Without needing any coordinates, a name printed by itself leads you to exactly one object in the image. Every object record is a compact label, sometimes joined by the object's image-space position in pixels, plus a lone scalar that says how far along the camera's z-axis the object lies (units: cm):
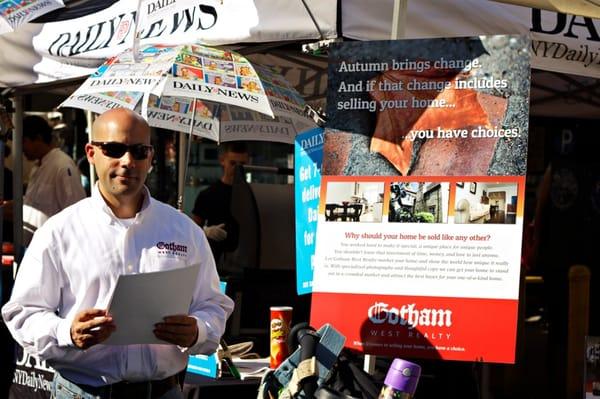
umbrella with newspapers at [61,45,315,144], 489
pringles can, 462
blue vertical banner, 481
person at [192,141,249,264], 703
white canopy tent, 515
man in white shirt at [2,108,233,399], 329
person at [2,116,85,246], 841
